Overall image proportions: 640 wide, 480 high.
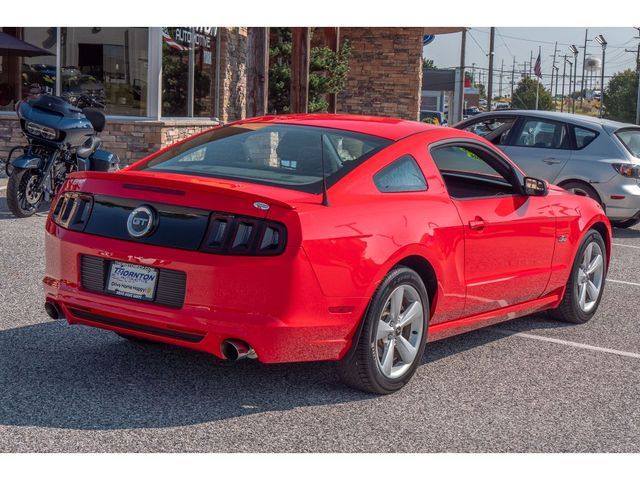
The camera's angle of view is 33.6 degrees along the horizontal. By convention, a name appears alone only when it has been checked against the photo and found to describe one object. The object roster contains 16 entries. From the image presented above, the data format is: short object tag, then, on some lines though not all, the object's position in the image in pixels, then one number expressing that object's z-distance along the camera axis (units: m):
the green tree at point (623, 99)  91.44
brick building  19.28
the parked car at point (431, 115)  52.08
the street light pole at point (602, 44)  100.10
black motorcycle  11.61
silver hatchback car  13.52
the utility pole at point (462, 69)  56.23
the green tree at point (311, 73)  23.77
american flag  90.31
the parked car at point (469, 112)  99.28
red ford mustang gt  4.98
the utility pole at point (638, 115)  75.12
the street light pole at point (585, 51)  136.75
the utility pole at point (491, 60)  61.66
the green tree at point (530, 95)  143.96
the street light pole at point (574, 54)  118.40
